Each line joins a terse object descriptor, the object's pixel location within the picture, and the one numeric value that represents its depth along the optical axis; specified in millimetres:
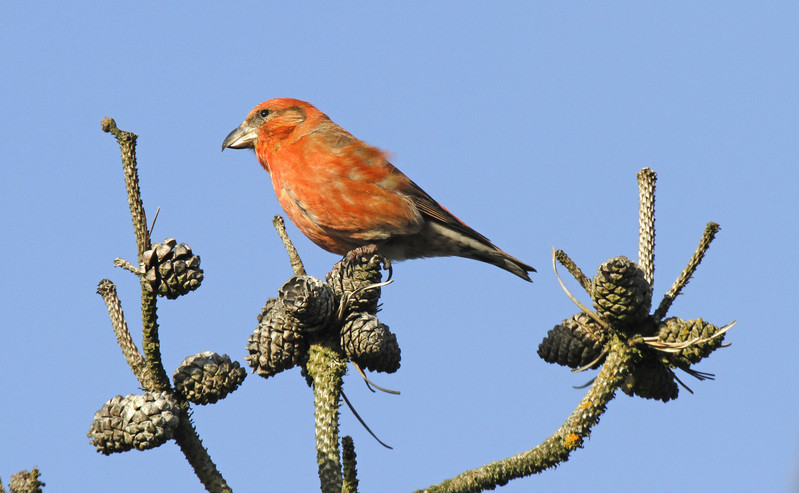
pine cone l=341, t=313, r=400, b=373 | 5133
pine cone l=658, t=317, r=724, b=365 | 4723
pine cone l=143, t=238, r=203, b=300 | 4250
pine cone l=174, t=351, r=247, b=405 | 4730
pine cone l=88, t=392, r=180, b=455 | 4340
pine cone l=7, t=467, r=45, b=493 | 3668
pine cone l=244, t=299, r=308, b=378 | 5230
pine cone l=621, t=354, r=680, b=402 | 4988
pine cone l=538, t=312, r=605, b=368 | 5062
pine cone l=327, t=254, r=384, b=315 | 5617
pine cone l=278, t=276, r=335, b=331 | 4984
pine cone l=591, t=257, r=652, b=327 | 4605
